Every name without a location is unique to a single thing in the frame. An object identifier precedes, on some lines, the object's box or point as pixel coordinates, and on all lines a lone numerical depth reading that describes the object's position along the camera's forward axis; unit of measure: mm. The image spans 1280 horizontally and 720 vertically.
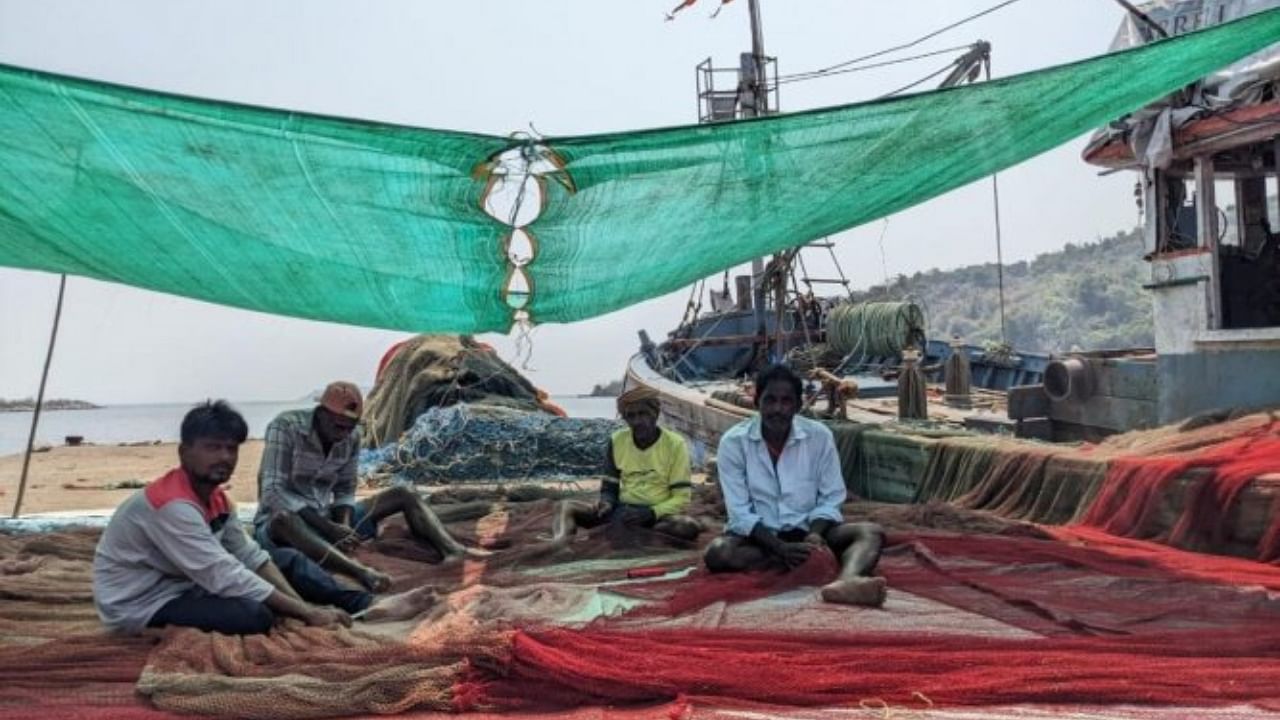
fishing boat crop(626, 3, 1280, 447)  7555
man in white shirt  4594
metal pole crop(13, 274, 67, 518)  6582
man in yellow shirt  5703
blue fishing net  9617
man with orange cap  4738
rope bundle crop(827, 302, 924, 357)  15023
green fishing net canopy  4227
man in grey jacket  3471
